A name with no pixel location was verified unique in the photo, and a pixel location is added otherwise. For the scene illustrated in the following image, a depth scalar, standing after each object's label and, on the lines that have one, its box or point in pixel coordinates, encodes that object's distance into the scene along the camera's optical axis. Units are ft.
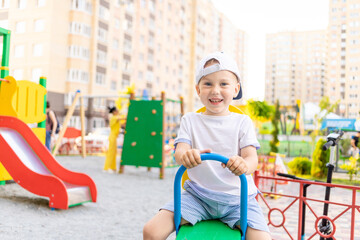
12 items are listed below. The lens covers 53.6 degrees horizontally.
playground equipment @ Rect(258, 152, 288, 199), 18.86
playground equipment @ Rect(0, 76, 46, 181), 14.99
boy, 5.07
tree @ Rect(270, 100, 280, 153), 50.51
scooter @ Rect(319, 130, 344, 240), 7.78
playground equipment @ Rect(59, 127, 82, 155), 37.32
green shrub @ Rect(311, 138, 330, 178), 24.79
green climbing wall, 24.13
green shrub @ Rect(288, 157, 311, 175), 26.81
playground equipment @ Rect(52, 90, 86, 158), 29.40
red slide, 12.69
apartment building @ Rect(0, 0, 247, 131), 52.75
